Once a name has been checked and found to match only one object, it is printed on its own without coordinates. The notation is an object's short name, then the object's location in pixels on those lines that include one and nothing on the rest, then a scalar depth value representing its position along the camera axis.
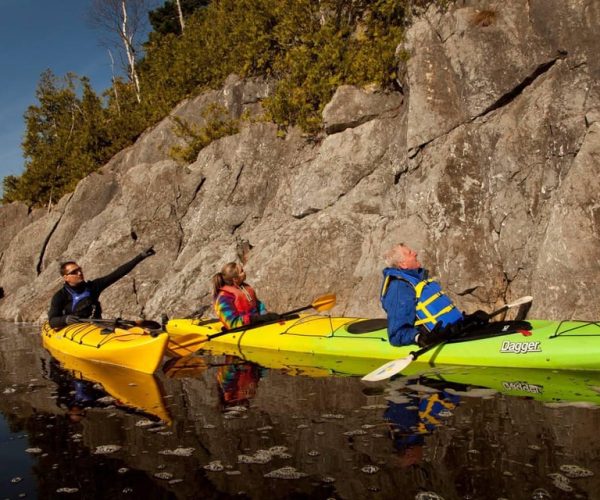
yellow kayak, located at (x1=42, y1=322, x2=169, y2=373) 6.79
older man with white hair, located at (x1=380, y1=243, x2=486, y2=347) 5.91
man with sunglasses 8.91
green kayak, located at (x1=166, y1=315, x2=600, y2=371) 5.55
